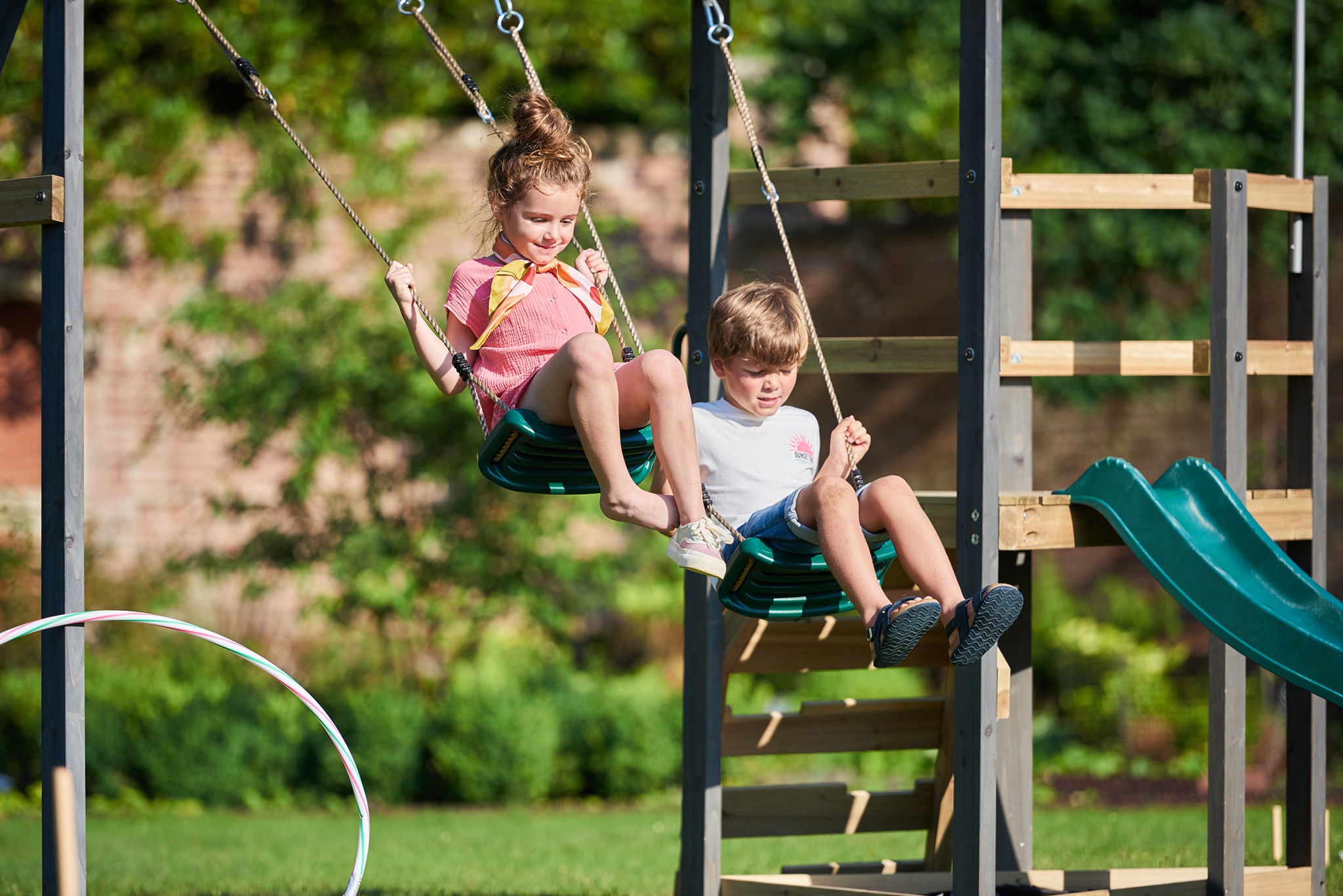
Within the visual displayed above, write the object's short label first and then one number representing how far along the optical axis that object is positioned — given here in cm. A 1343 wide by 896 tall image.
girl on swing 778
